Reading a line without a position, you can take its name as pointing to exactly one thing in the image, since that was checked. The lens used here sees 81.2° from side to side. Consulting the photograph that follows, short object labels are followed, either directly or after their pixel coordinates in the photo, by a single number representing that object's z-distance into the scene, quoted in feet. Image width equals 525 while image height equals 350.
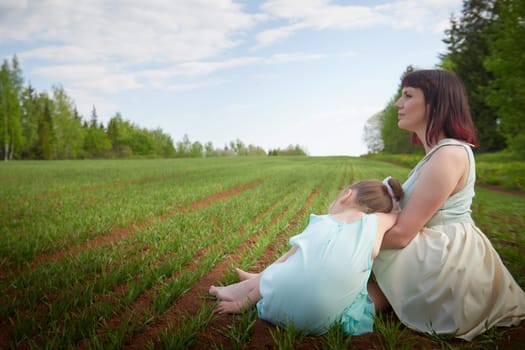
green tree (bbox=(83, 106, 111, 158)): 228.43
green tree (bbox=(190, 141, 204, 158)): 300.32
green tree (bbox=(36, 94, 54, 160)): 170.76
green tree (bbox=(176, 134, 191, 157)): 284.28
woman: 6.75
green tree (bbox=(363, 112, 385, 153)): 250.16
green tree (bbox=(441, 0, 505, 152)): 103.19
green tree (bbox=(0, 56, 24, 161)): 140.36
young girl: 6.40
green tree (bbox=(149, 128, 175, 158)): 284.41
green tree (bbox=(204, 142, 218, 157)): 301.43
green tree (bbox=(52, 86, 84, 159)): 183.11
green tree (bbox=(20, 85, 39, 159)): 165.99
